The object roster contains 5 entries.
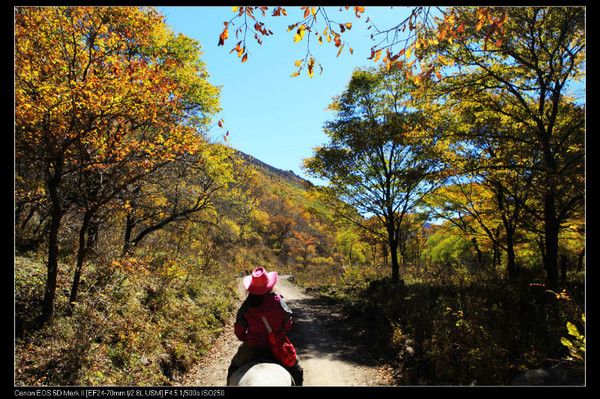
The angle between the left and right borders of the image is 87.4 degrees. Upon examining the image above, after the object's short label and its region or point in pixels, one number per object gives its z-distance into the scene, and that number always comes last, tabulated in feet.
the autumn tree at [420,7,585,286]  26.37
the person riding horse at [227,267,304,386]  13.64
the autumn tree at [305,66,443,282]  48.49
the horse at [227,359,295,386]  10.82
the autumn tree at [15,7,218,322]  18.44
